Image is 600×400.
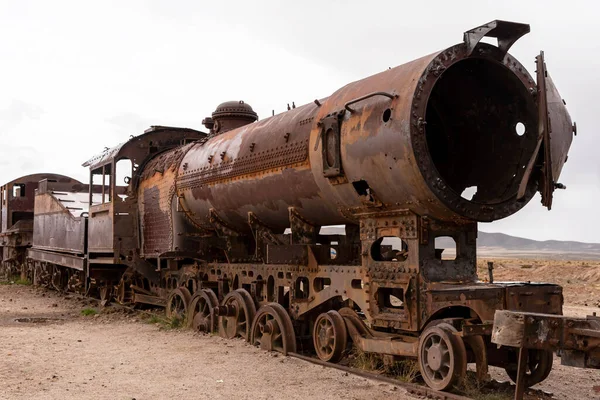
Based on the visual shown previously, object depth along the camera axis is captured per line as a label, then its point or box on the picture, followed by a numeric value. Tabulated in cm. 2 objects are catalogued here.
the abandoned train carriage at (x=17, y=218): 2241
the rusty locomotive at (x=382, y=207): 618
